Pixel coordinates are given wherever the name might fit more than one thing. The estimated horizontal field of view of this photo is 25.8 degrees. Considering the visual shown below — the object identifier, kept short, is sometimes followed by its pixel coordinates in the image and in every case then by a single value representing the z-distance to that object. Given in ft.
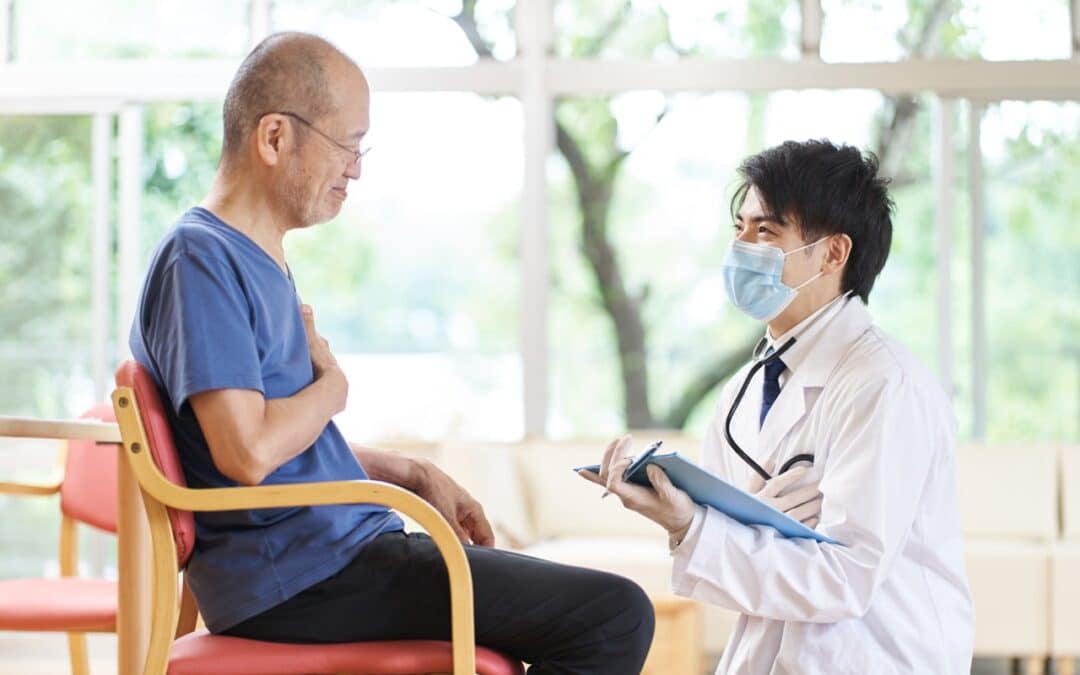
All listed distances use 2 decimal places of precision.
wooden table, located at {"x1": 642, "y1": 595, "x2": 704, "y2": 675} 15.82
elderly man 8.94
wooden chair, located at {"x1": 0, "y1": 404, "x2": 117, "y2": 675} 11.78
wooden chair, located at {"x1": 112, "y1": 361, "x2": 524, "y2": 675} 8.93
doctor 9.31
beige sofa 17.78
